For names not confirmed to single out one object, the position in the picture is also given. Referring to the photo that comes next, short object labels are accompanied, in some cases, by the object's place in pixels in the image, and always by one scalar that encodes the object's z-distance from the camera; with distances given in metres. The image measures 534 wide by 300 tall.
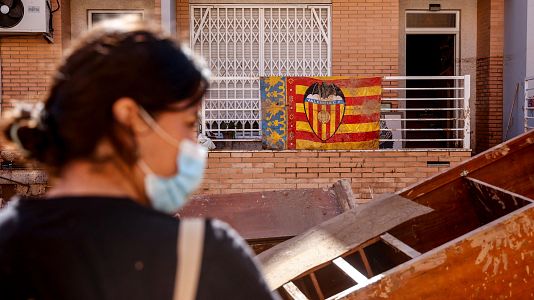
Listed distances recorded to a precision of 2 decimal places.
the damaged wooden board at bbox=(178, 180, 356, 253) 4.64
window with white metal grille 10.96
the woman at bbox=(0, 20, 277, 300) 1.17
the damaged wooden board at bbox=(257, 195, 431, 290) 3.49
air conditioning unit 10.02
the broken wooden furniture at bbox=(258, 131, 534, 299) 2.80
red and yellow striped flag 8.61
